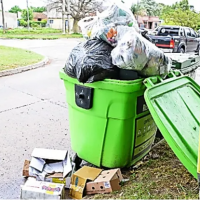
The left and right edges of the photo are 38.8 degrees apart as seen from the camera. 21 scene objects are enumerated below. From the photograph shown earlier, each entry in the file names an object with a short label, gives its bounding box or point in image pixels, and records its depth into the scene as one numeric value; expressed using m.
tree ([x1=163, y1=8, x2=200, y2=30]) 23.81
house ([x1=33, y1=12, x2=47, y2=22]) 62.86
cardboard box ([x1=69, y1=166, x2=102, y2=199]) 2.39
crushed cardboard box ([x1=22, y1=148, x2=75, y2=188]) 2.48
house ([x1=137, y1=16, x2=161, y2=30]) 37.80
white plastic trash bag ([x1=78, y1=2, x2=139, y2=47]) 2.55
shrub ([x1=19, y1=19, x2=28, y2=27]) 48.62
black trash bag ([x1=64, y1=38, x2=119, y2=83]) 2.32
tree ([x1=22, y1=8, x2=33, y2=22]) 53.74
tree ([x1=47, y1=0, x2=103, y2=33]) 31.01
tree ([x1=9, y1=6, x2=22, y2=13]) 69.29
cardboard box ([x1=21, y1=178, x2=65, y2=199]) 2.23
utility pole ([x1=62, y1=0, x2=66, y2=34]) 31.53
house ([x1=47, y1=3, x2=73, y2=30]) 47.03
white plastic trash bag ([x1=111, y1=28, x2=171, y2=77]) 2.29
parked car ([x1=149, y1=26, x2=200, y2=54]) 12.78
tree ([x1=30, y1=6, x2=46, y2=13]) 68.99
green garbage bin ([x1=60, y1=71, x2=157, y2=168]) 2.36
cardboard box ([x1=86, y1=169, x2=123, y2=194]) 2.35
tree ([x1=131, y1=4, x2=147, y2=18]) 35.19
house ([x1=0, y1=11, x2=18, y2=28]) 47.45
